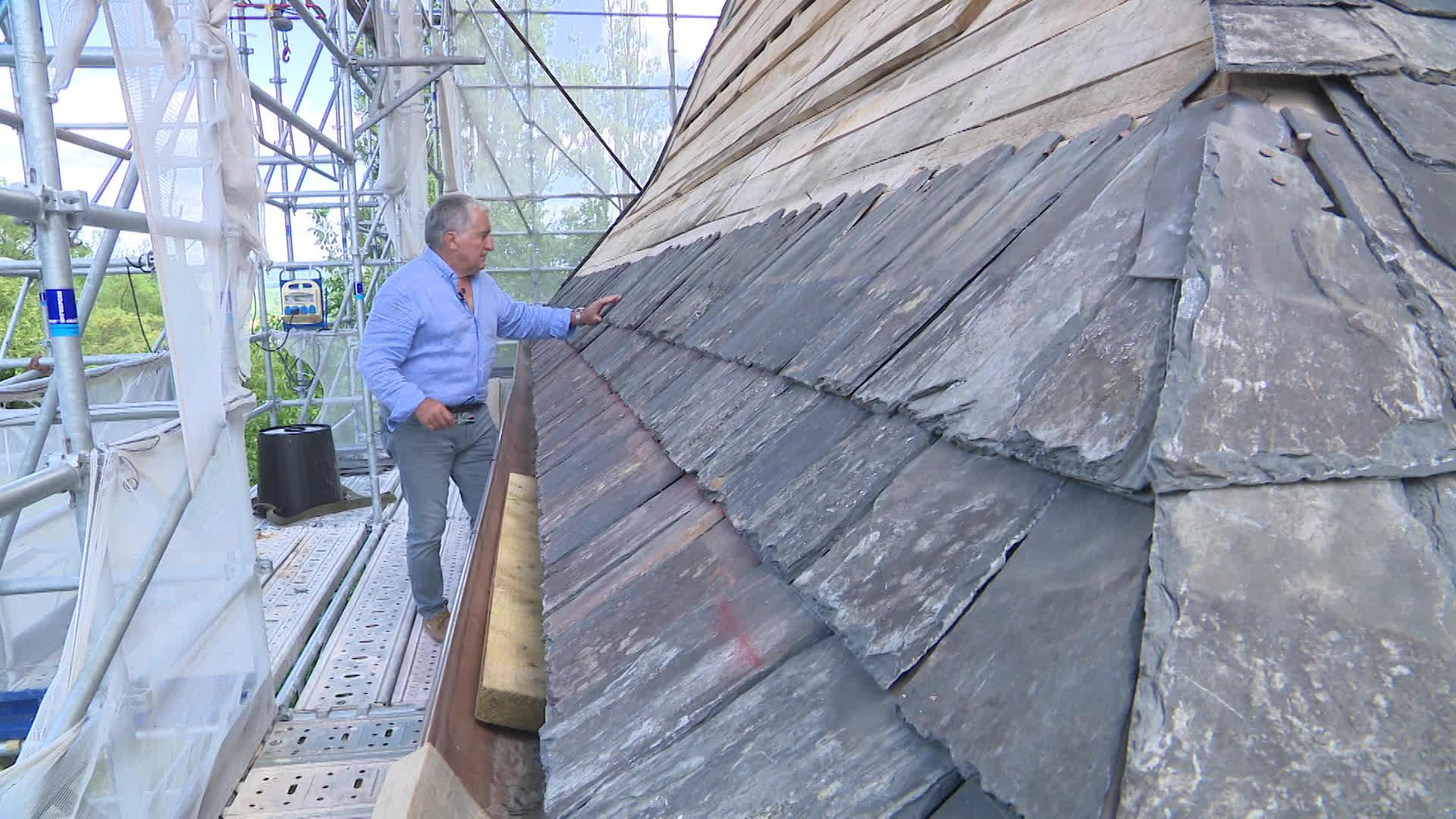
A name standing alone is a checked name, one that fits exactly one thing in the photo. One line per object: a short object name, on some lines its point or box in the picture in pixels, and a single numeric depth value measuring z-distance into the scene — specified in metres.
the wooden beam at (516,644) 1.37
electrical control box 11.05
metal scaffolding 6.08
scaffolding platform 3.84
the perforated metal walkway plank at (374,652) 4.74
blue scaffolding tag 2.66
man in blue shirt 3.64
